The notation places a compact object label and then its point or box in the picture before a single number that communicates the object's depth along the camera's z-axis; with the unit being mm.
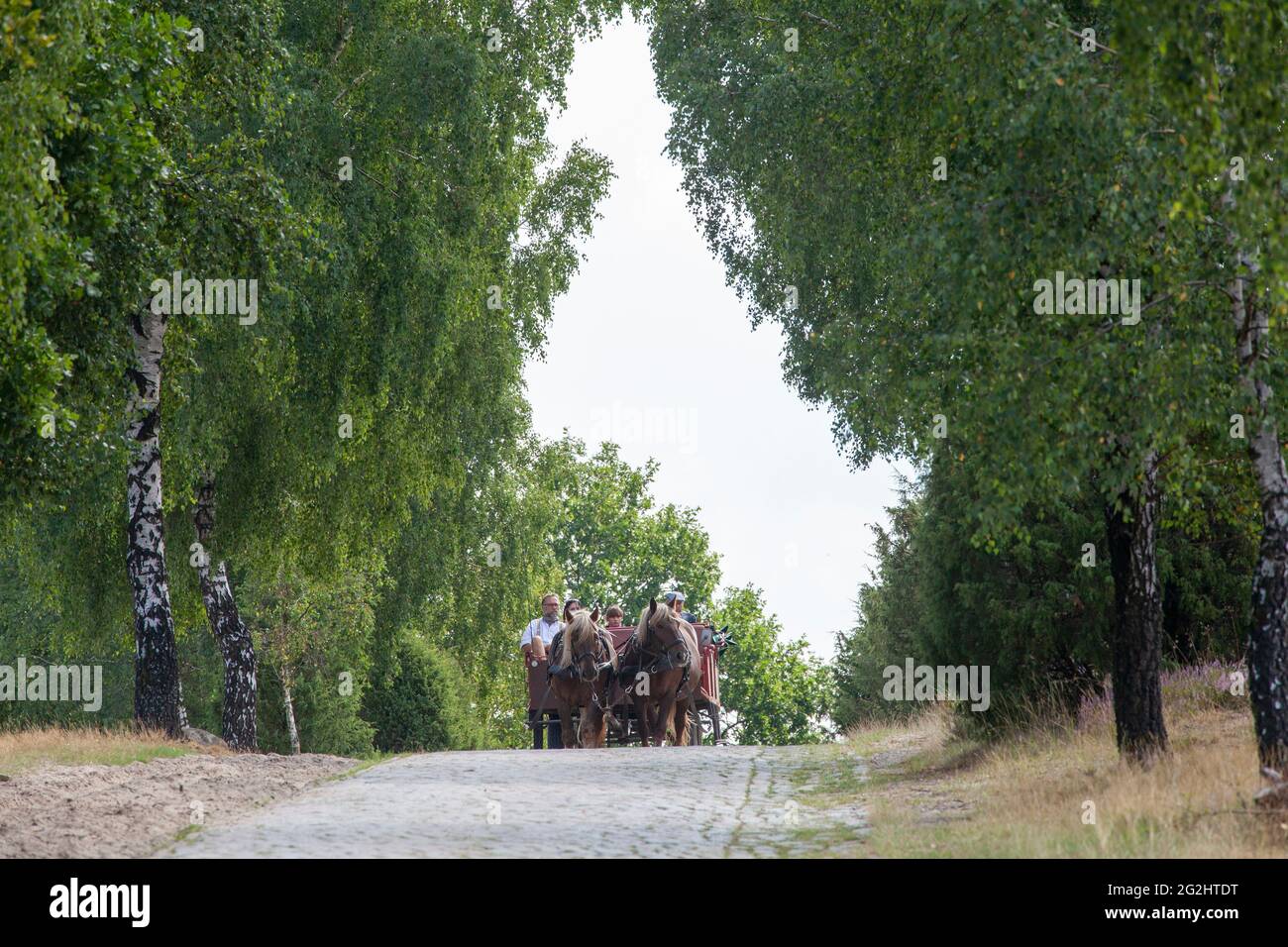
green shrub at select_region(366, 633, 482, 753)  42906
